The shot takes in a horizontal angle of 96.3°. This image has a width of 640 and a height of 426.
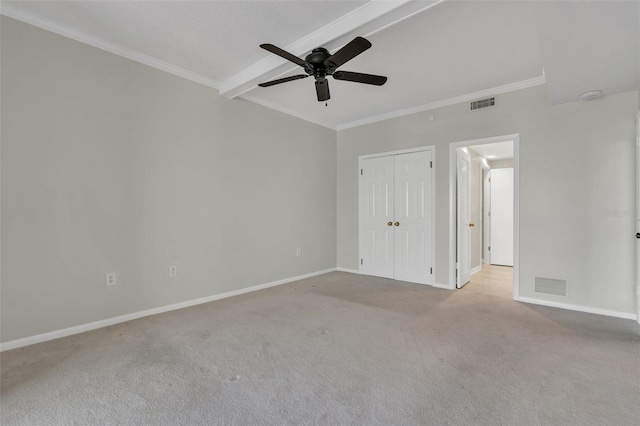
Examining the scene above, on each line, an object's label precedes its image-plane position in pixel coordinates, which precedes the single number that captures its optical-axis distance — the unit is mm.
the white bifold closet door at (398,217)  4469
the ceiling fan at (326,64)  2100
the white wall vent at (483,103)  3844
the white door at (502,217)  6152
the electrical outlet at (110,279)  2859
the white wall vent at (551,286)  3395
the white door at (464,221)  4320
